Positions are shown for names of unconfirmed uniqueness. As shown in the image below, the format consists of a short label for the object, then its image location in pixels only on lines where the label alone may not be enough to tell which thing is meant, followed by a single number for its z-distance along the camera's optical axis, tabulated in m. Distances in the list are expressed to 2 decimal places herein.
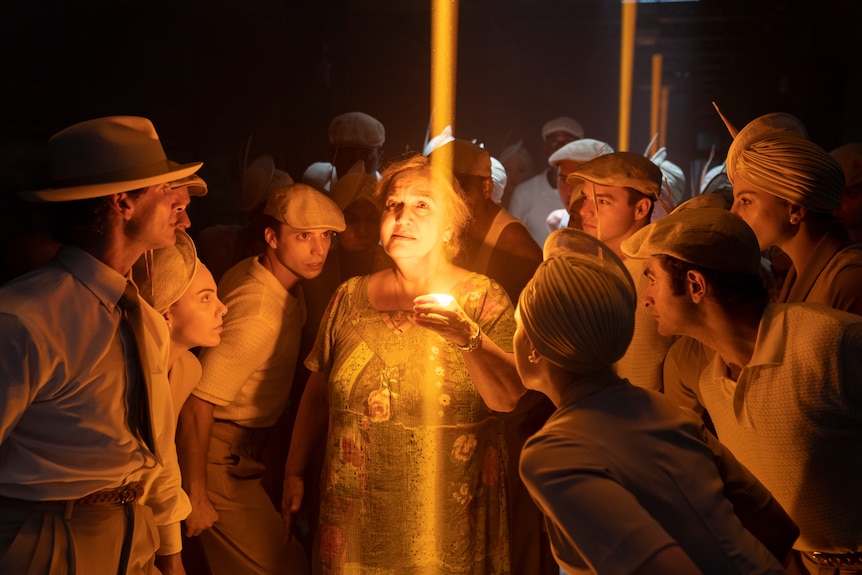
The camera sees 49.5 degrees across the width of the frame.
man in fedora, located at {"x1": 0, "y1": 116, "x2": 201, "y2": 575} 2.65
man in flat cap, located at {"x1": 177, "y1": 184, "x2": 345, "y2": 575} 3.97
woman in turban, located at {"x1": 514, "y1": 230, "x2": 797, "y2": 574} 1.96
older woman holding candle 3.53
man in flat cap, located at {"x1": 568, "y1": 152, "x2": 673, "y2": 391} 4.23
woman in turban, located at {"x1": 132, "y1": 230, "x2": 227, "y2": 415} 3.56
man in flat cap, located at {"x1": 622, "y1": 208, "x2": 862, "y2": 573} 2.71
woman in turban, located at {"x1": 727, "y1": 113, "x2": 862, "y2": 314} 3.38
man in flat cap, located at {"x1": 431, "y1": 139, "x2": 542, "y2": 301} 4.62
